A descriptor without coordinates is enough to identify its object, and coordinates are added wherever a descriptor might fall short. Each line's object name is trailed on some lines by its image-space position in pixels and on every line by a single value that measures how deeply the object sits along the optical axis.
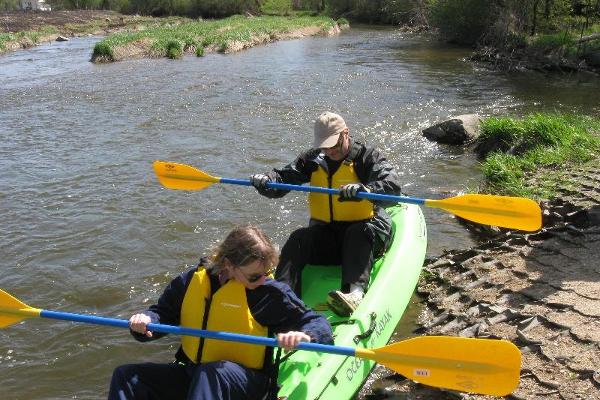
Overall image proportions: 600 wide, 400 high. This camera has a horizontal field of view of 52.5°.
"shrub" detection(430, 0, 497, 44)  20.22
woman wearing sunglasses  2.57
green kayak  3.12
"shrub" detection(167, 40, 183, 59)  19.69
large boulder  8.95
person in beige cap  3.97
